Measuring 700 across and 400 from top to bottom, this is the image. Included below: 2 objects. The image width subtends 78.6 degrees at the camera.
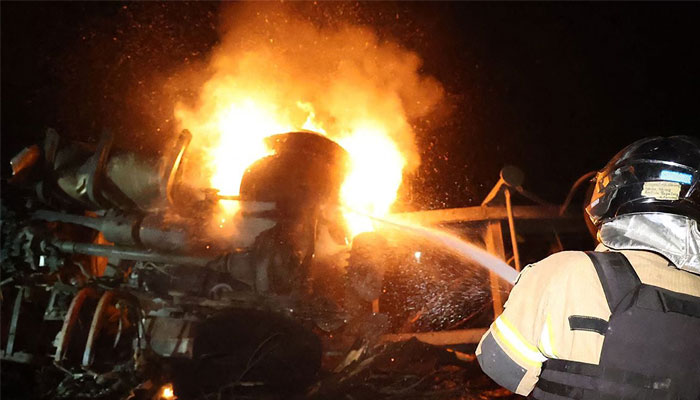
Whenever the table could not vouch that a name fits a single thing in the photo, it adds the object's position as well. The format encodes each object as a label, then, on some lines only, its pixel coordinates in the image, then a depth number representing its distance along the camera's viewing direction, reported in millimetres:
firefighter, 1927
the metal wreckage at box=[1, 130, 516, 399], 4805
